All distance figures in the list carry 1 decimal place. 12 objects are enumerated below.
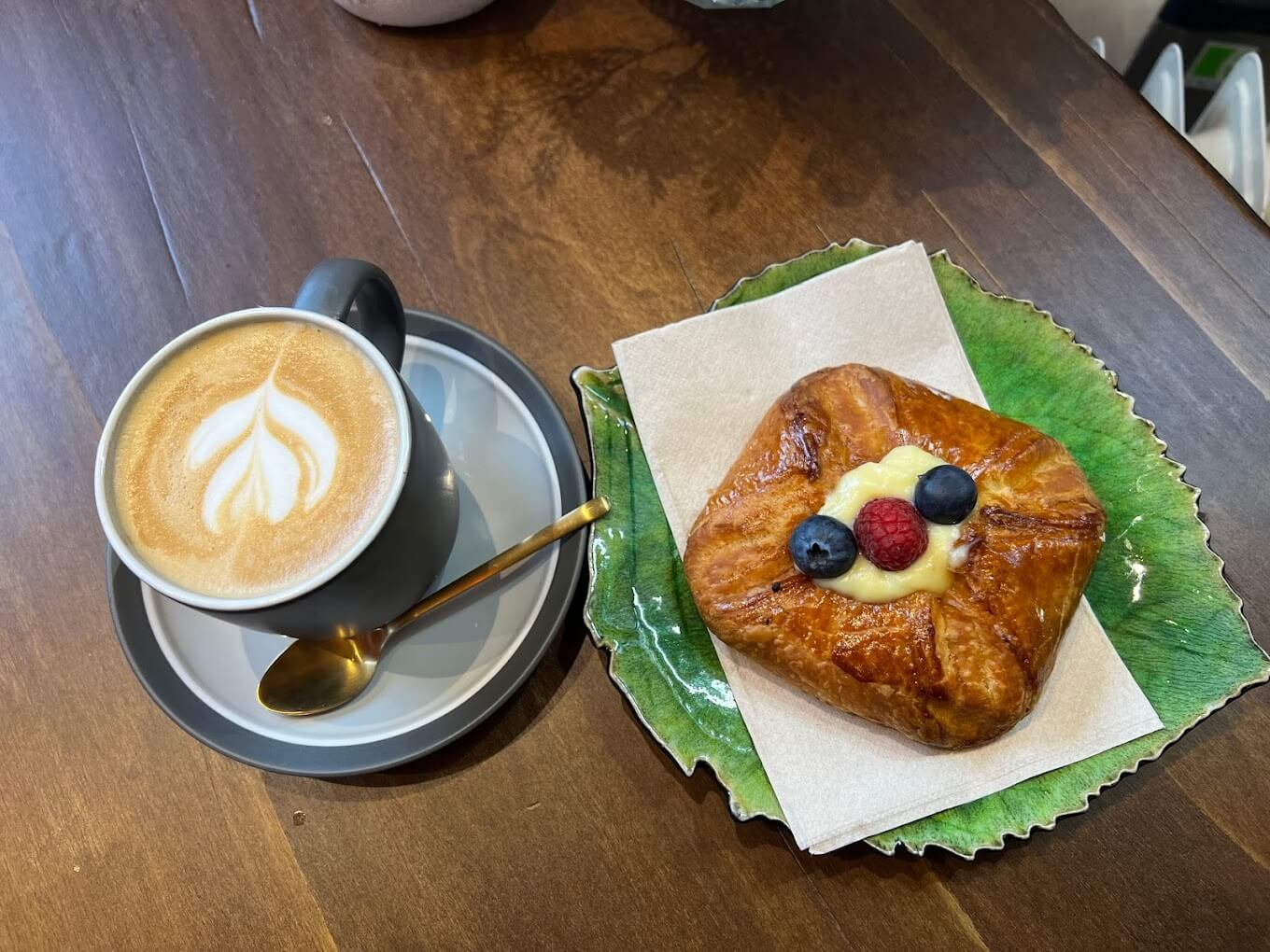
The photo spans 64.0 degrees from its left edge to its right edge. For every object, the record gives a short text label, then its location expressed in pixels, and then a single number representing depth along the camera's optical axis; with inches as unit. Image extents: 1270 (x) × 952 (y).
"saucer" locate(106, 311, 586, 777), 11.8
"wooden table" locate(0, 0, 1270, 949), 12.1
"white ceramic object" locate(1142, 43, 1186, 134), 18.1
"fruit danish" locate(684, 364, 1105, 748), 11.2
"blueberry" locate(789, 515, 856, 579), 11.2
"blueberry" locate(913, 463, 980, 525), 11.2
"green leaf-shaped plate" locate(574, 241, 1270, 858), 11.5
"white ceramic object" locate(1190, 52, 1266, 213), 17.4
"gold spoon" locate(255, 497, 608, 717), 11.9
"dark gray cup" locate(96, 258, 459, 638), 9.8
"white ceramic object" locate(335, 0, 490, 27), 15.4
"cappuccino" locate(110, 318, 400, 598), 10.1
